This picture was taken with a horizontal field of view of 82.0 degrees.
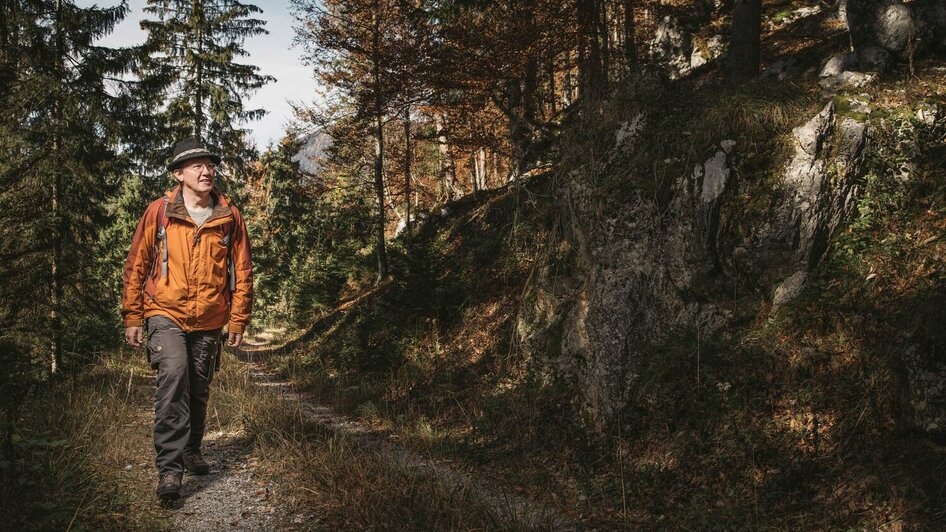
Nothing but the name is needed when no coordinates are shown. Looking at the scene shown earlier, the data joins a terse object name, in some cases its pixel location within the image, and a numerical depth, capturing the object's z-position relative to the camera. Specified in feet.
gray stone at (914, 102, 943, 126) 17.53
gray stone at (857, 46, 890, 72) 20.63
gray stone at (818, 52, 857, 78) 21.09
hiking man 13.34
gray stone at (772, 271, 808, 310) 16.85
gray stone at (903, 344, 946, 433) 12.60
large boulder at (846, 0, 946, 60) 21.17
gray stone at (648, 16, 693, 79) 41.81
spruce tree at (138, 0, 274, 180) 60.23
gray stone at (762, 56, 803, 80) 24.84
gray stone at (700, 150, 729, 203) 18.67
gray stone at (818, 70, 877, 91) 19.42
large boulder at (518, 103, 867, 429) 17.22
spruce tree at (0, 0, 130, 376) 21.94
